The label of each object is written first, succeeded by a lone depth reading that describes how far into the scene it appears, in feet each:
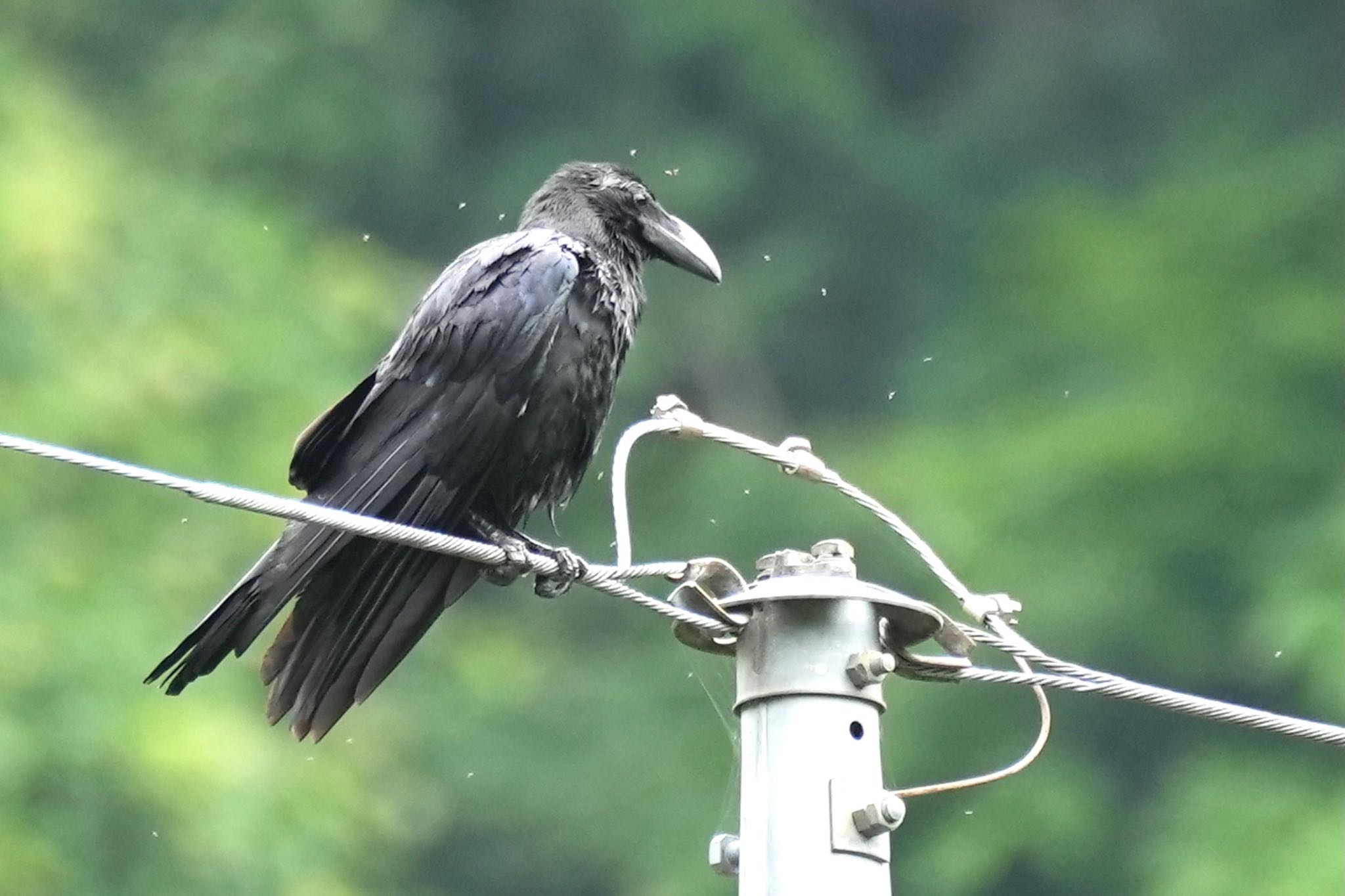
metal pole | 30.30
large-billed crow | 39.27
